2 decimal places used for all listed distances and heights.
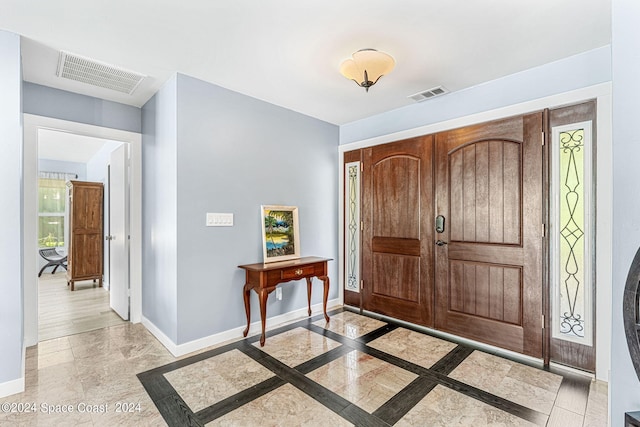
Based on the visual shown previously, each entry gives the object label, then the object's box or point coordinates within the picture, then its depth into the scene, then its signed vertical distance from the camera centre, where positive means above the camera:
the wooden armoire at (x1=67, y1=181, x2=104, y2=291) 5.11 -0.30
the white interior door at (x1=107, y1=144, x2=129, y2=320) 3.55 -0.22
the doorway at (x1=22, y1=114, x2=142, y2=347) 2.82 +0.11
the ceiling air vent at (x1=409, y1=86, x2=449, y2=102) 2.97 +1.19
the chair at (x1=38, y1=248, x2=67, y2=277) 6.21 -0.89
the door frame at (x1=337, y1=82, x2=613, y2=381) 2.18 -0.02
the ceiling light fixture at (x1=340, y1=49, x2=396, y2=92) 2.21 +1.10
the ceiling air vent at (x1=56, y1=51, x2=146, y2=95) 2.46 +1.23
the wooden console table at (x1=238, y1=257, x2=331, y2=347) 2.85 -0.62
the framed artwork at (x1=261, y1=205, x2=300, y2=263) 3.28 -0.22
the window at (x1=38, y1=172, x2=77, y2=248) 6.64 +0.16
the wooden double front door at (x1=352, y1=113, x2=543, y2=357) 2.60 -0.20
